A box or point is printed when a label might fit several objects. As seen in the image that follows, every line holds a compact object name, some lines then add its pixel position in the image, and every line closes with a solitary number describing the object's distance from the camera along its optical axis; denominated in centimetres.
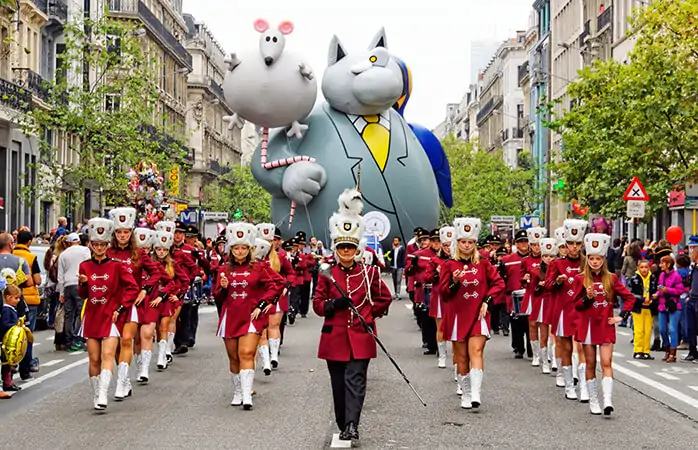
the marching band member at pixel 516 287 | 1812
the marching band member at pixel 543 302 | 1570
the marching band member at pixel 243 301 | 1282
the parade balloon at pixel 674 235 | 3061
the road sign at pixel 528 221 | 5338
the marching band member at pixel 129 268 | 1332
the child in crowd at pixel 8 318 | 1420
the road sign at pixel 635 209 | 2696
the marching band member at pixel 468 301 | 1289
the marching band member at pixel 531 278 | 1655
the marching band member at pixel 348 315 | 1076
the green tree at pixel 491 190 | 7556
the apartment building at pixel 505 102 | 10469
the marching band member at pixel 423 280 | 1909
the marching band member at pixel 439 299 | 1648
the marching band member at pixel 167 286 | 1536
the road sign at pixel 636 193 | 2680
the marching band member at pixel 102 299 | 1270
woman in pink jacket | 1900
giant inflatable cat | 3419
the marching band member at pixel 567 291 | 1345
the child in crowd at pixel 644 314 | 1936
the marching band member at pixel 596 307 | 1267
